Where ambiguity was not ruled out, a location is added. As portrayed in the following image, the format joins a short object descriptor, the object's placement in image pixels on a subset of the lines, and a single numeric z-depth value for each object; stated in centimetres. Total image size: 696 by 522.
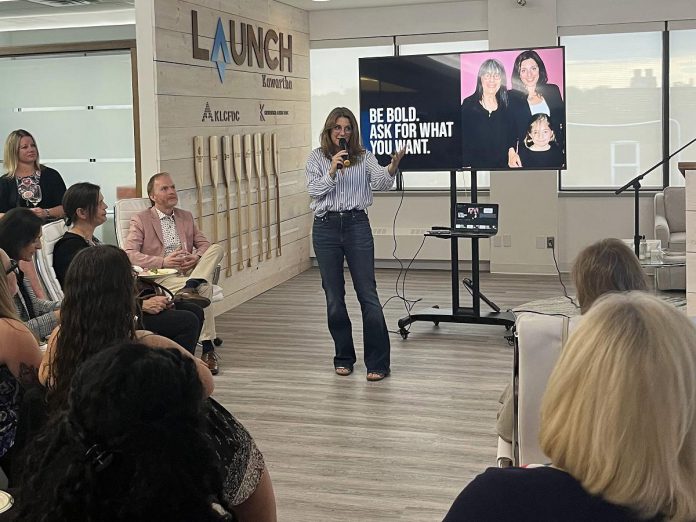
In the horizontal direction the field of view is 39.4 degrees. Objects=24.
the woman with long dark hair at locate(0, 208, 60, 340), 453
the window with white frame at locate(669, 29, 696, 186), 926
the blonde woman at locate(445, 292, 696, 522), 143
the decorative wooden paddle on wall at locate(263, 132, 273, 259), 877
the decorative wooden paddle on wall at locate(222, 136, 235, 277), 786
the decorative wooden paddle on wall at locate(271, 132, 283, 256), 896
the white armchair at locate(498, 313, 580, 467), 292
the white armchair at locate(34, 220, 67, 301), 527
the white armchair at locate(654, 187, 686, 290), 828
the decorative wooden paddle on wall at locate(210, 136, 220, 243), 763
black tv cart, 695
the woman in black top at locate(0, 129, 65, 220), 643
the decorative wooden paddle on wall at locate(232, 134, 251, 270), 805
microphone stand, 724
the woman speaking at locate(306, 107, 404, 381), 583
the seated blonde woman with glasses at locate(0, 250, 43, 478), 310
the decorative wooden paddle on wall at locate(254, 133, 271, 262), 853
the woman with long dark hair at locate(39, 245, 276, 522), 261
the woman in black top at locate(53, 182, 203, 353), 512
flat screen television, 688
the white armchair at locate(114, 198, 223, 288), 642
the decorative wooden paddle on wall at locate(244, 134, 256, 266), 830
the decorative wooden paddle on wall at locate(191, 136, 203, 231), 736
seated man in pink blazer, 617
